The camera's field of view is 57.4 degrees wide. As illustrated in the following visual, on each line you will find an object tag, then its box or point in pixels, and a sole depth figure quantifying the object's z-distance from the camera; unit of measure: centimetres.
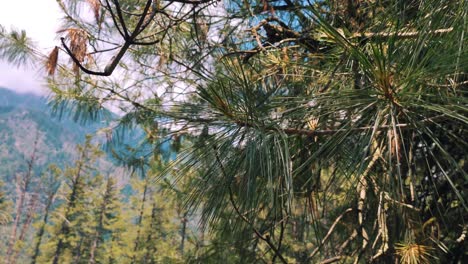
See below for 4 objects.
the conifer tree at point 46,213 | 1259
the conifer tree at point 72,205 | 1426
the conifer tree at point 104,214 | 1695
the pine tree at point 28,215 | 1668
